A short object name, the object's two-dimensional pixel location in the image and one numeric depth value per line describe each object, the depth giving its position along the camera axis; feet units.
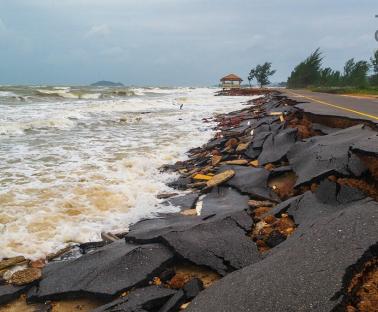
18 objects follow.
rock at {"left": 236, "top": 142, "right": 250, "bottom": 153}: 29.79
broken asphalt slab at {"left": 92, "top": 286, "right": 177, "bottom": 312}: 10.00
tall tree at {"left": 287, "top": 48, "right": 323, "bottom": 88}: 194.28
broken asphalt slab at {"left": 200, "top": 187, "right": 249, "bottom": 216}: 17.54
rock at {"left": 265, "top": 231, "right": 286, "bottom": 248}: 12.82
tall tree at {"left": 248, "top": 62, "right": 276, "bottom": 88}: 236.63
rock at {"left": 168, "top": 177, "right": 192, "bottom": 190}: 23.72
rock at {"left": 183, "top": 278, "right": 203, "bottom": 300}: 10.32
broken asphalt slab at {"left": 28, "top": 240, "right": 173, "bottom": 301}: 11.39
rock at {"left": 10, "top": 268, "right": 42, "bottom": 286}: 12.30
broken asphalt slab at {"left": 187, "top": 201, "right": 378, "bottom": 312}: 7.97
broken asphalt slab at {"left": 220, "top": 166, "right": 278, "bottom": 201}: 18.97
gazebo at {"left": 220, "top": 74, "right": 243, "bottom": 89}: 233.74
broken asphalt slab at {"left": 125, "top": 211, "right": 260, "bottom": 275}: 11.89
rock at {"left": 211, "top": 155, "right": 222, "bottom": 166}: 27.66
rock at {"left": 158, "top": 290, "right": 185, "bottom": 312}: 9.85
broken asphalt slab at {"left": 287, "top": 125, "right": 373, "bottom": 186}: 16.62
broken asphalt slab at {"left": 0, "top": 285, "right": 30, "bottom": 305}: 11.62
